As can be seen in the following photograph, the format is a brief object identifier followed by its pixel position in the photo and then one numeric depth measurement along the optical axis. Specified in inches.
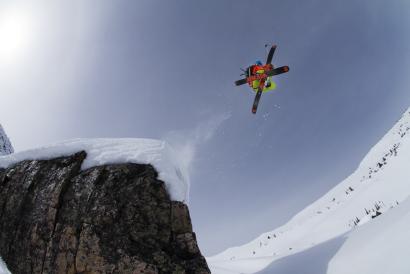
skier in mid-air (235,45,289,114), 674.2
